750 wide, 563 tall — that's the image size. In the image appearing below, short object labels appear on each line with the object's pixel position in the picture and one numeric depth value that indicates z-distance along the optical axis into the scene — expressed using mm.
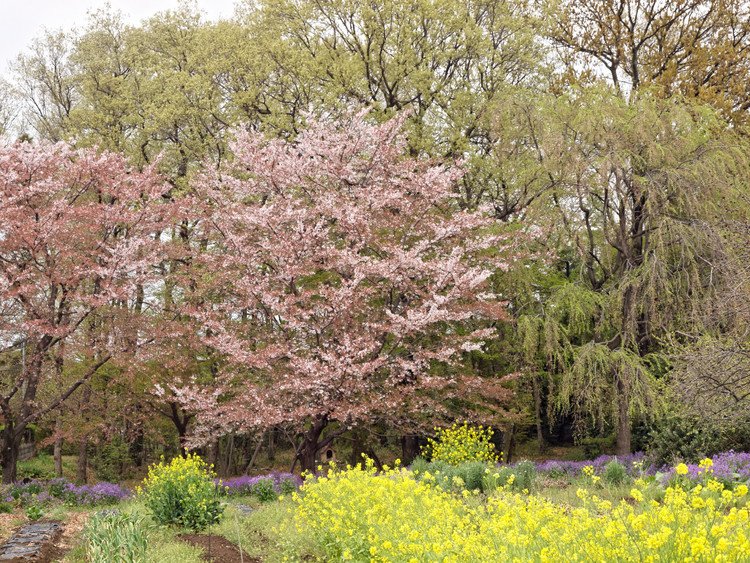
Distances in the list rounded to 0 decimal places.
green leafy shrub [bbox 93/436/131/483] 21781
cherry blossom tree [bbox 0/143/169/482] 14203
